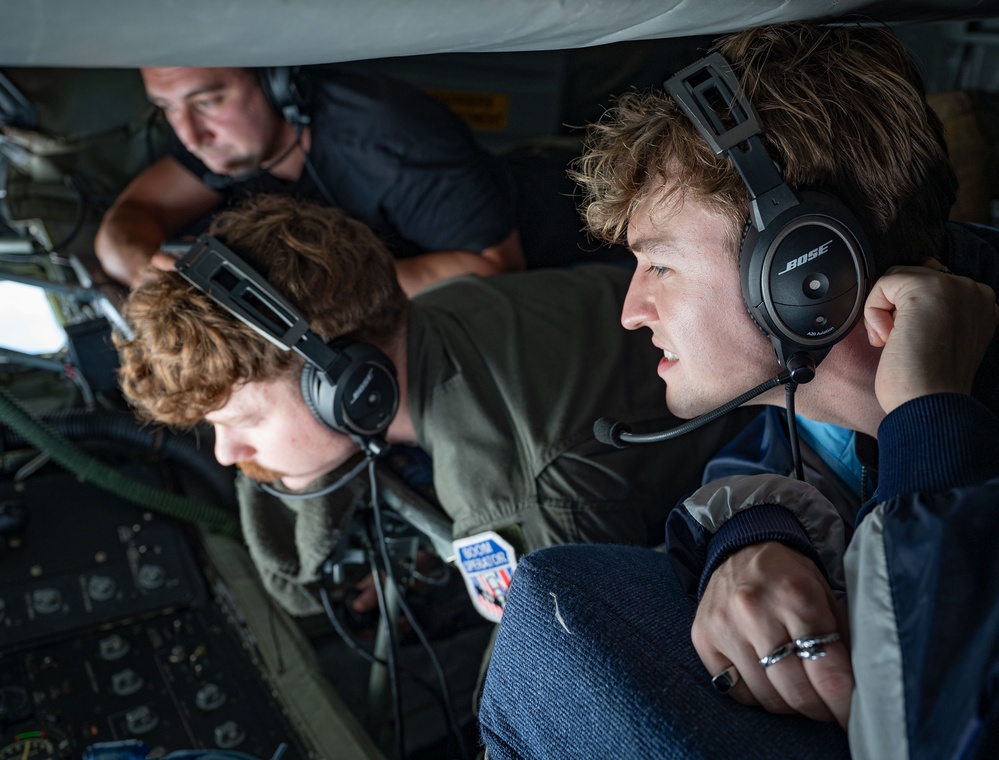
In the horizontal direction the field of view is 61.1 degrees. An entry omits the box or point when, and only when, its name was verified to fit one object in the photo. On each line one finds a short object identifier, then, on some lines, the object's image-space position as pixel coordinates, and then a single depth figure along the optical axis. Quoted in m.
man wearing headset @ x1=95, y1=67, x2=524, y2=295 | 1.87
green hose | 1.53
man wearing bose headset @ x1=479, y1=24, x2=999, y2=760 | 0.52
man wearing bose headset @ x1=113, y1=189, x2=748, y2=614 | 1.15
